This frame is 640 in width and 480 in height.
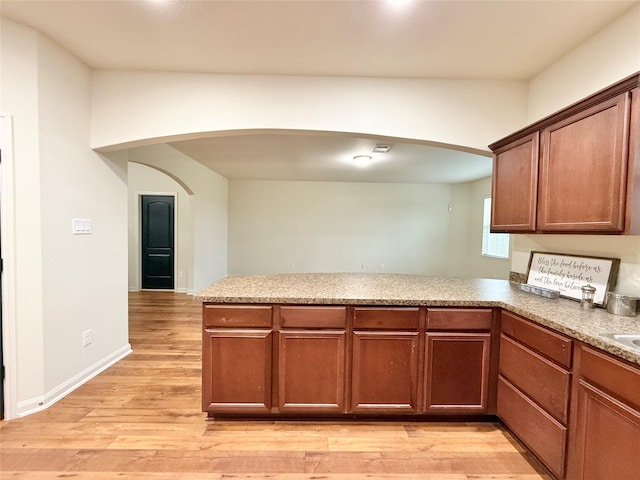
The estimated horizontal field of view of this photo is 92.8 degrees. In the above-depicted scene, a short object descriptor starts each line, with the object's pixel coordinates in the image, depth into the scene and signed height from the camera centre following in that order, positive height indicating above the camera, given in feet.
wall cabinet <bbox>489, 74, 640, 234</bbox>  4.97 +1.28
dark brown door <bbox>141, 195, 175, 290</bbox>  20.34 -1.02
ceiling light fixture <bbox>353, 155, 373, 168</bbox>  15.90 +3.83
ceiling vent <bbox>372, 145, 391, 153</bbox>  13.65 +3.78
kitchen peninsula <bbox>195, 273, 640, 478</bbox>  6.64 -2.72
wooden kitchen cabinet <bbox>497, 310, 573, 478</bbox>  5.01 -2.83
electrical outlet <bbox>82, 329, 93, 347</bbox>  8.45 -3.18
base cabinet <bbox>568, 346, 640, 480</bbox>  3.93 -2.57
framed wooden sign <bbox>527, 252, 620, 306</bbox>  6.16 -0.88
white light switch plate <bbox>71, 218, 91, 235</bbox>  8.01 -0.04
